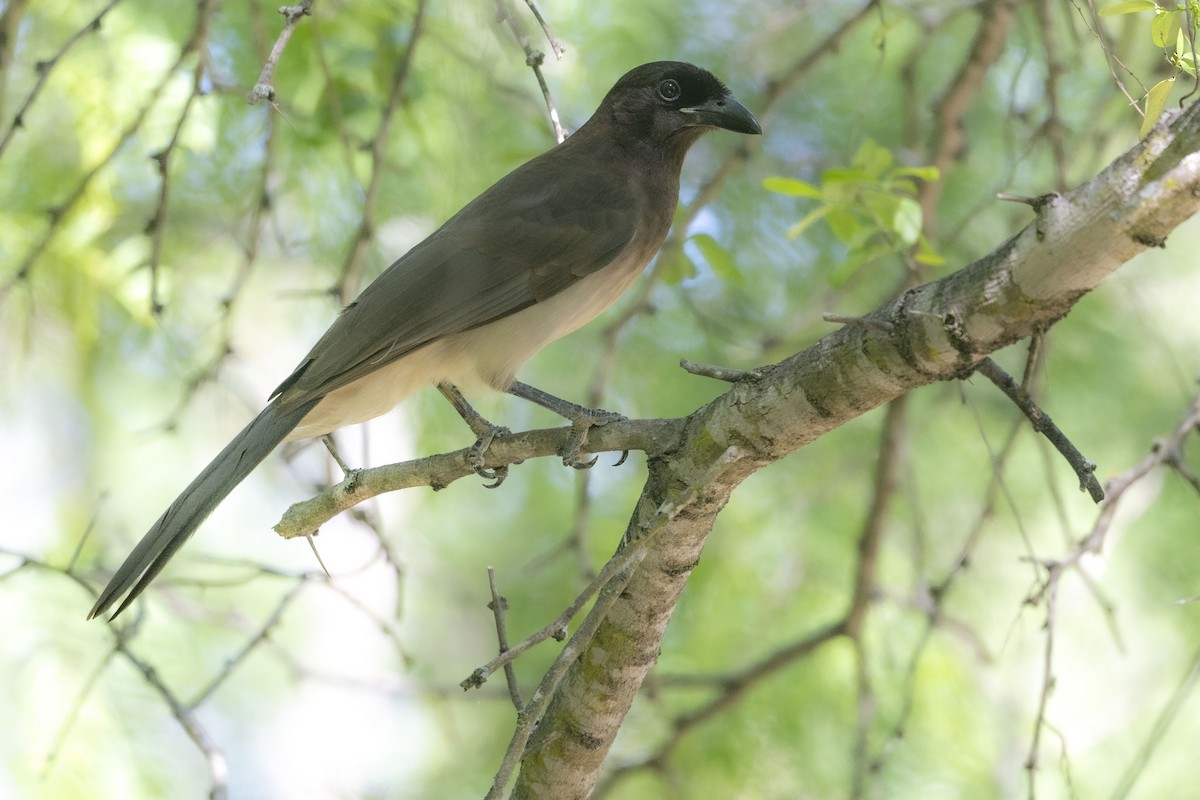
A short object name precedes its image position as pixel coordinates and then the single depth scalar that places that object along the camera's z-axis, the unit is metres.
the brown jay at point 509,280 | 7.38
